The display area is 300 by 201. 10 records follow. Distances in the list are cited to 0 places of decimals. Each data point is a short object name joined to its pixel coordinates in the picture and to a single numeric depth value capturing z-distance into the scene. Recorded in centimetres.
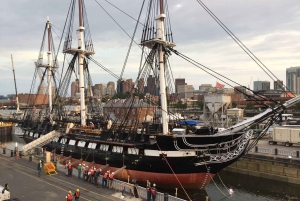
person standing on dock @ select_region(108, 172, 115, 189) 1652
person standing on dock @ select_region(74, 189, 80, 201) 1372
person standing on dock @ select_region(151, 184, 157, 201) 1385
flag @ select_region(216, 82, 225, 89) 4270
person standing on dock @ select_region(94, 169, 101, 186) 1750
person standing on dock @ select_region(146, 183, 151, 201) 1419
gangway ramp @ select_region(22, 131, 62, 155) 2677
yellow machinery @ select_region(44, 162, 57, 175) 2016
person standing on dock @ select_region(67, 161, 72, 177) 1947
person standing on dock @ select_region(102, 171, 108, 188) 1681
